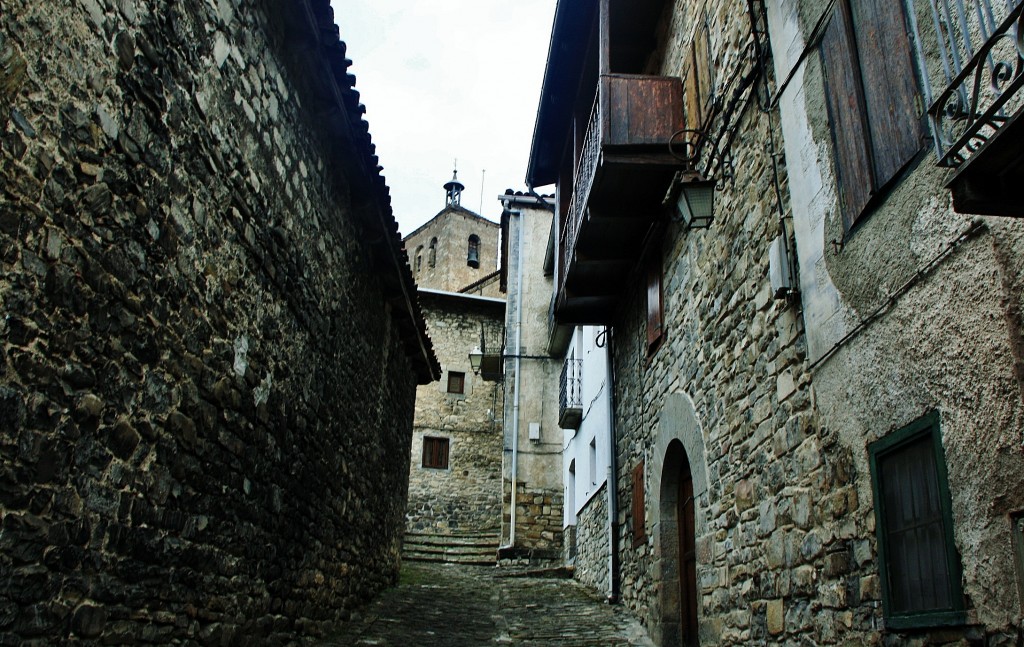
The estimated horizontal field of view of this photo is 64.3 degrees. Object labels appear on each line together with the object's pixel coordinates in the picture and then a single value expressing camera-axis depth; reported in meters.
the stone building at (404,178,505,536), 20.45
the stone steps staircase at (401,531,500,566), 16.48
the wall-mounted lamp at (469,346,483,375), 19.53
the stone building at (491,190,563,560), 17.06
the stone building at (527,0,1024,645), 3.03
